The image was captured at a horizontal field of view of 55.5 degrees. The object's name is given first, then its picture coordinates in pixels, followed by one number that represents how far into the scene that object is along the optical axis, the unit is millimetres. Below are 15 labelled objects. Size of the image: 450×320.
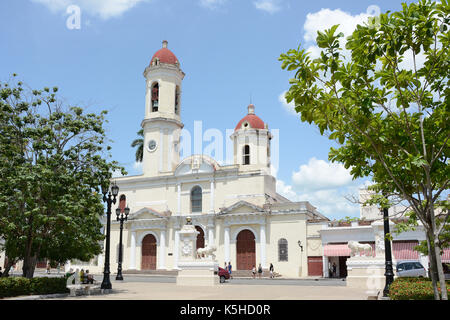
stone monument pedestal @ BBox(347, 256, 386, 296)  20172
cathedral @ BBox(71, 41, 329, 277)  38738
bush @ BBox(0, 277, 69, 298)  14405
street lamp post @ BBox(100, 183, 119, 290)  18097
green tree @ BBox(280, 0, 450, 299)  7059
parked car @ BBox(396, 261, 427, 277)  25516
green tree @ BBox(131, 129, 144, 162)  54906
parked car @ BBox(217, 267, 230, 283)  27600
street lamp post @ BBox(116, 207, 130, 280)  26816
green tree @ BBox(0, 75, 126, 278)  15571
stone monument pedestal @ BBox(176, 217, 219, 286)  22438
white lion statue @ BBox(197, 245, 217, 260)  22953
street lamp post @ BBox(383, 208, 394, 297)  15656
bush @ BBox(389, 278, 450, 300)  9923
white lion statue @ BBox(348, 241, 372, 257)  21219
